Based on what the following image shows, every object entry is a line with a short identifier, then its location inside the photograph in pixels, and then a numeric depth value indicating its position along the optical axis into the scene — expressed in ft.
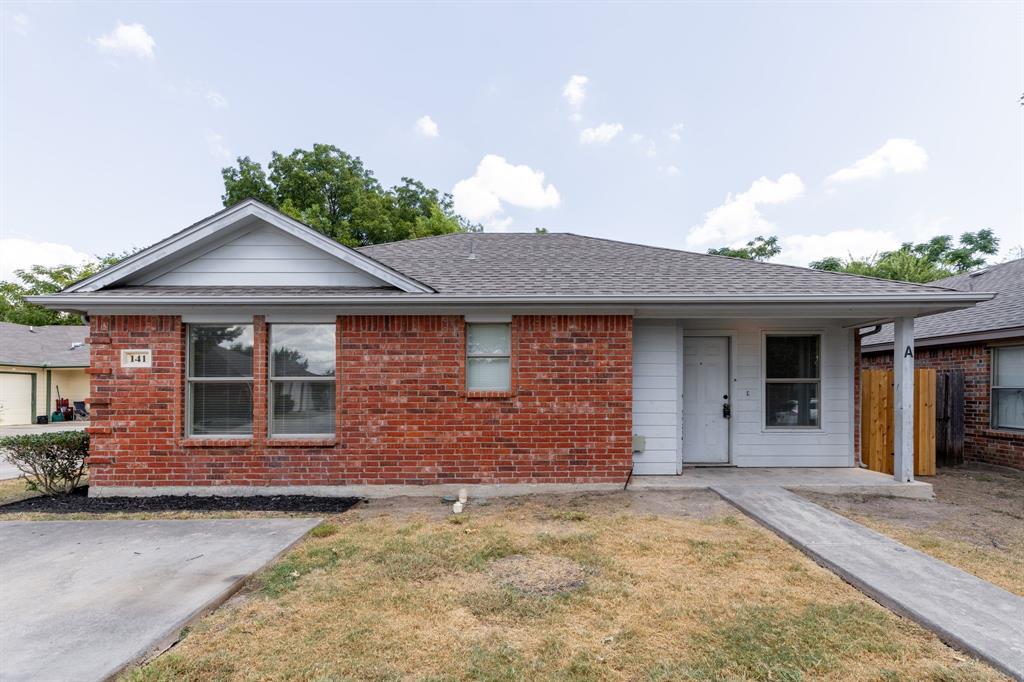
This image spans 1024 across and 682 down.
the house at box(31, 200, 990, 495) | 20.16
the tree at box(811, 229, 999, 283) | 98.71
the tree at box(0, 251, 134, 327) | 109.40
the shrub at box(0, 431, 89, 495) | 20.44
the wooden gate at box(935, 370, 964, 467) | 29.68
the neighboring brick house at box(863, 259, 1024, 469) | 27.81
